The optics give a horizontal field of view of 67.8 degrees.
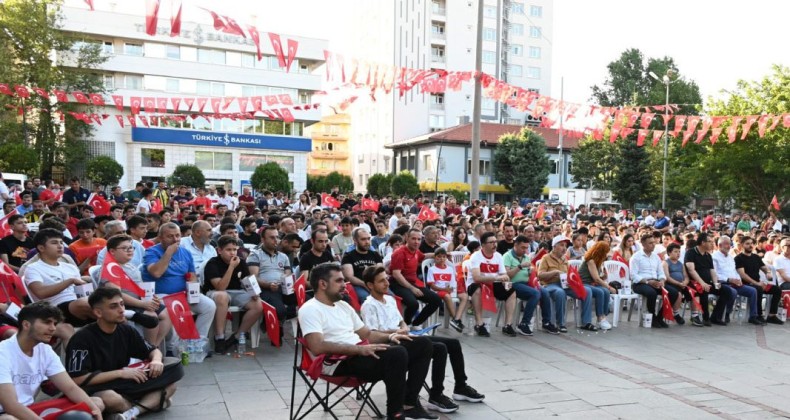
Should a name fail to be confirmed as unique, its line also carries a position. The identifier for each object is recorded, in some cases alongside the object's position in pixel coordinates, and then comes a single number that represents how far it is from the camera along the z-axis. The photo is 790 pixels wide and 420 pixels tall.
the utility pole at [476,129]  17.22
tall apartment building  53.59
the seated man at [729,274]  9.48
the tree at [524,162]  44.25
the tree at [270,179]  37.41
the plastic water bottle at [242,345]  6.71
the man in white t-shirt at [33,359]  3.62
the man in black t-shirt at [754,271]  9.64
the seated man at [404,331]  4.86
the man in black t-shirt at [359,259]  7.39
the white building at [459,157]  47.31
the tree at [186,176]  36.00
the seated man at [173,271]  6.20
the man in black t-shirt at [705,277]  9.26
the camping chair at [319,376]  4.26
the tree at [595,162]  44.72
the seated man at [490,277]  7.82
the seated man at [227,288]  6.50
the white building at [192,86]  37.69
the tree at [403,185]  43.91
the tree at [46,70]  30.16
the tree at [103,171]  33.47
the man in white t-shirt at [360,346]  4.32
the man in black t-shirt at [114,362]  4.07
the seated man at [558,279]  8.20
